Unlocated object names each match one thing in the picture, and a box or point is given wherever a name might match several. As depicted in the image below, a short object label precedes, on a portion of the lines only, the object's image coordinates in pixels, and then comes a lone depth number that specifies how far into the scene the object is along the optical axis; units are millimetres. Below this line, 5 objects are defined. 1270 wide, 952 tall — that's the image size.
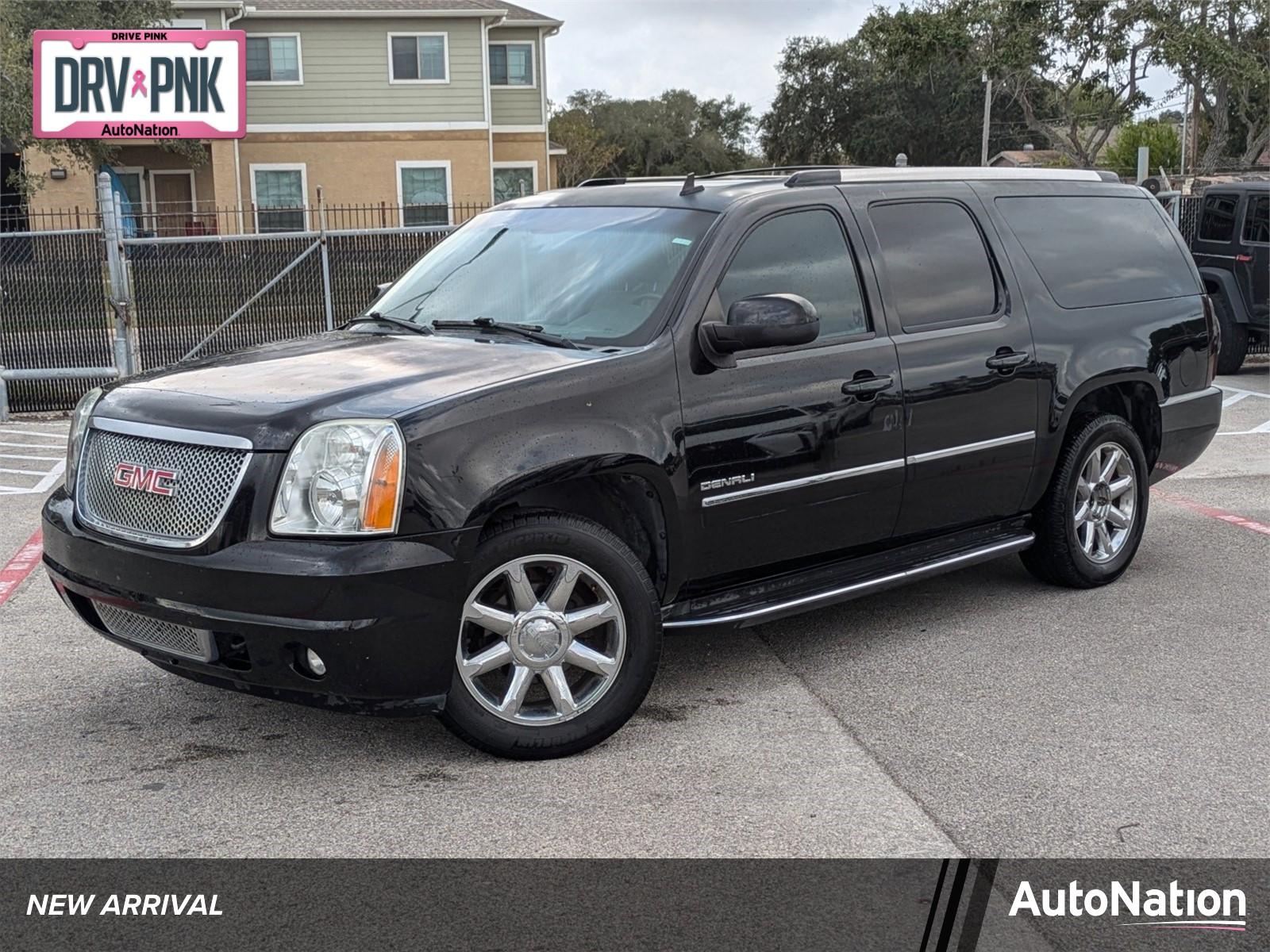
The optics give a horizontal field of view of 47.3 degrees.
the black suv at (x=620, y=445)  4234
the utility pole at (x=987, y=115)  46312
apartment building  31500
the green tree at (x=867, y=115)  63688
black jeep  14461
